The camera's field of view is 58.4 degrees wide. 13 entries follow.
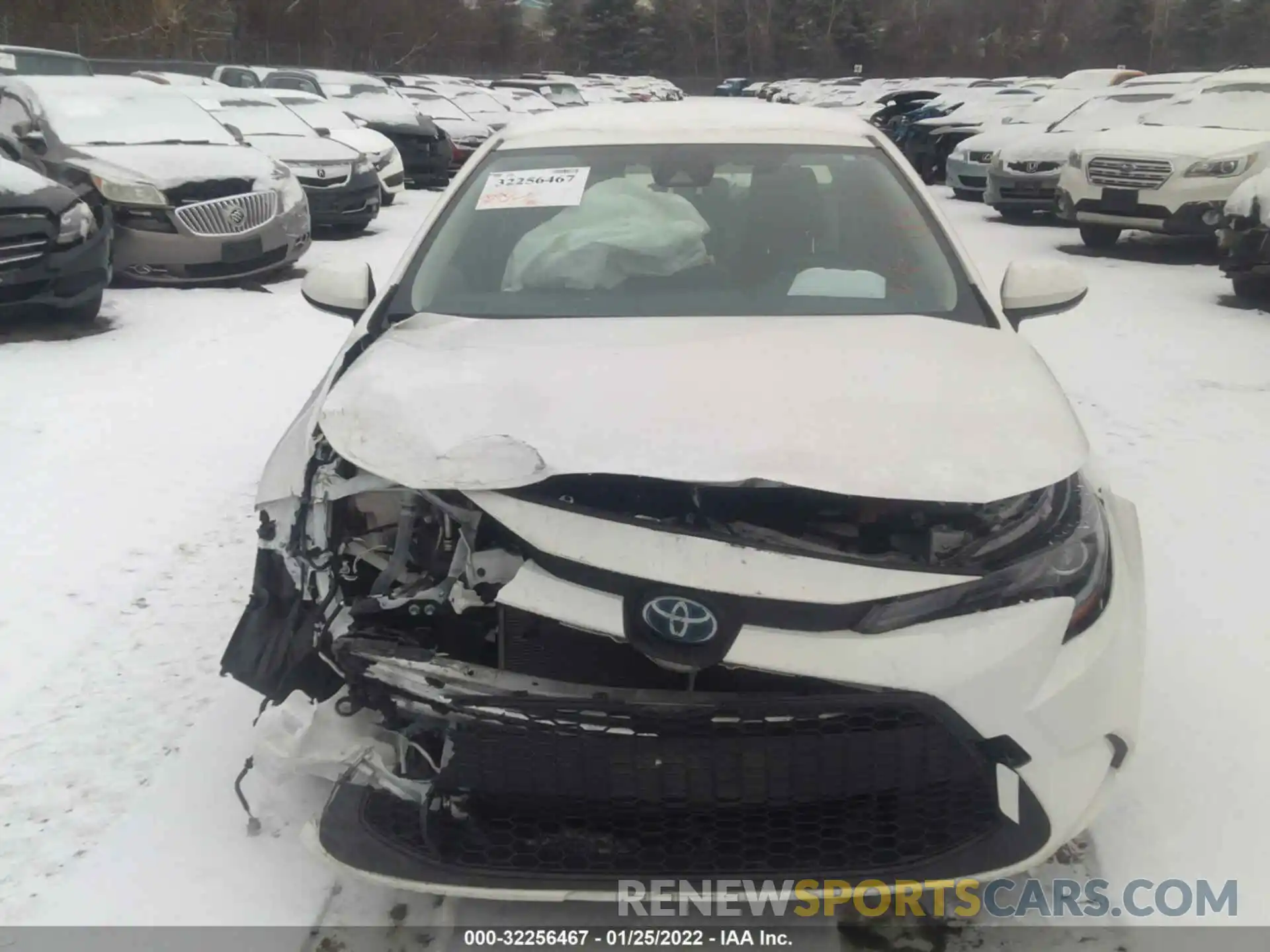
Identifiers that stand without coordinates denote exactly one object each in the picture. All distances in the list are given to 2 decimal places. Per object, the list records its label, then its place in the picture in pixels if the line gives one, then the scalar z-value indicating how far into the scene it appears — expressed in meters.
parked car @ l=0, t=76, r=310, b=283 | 8.65
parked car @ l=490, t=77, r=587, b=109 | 25.98
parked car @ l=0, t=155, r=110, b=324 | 6.95
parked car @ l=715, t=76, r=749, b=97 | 56.38
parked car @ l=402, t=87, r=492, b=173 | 18.23
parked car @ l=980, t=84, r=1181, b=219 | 12.88
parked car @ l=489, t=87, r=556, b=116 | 22.48
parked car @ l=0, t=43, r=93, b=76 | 12.30
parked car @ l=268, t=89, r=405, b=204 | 13.19
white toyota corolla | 2.03
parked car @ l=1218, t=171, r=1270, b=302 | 7.88
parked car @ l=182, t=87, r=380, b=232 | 11.49
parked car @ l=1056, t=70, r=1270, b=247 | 10.23
